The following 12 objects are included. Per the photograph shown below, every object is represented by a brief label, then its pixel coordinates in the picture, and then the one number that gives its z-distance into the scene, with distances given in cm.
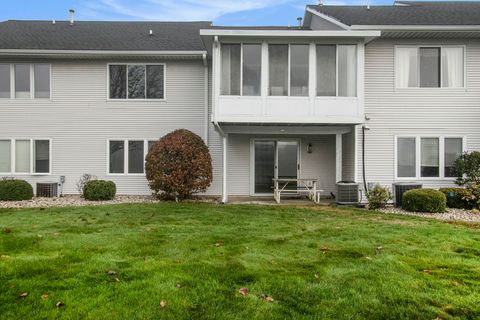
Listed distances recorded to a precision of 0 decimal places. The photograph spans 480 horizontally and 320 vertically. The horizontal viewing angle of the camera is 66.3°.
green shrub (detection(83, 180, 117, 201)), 1252
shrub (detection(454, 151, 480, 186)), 1170
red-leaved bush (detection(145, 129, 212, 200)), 1192
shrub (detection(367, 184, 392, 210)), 1122
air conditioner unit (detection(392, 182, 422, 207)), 1157
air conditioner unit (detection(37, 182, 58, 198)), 1348
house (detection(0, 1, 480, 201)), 1148
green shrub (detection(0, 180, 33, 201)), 1222
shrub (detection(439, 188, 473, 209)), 1110
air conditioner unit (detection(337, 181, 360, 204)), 1168
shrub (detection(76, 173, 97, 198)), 1386
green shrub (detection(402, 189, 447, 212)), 1034
